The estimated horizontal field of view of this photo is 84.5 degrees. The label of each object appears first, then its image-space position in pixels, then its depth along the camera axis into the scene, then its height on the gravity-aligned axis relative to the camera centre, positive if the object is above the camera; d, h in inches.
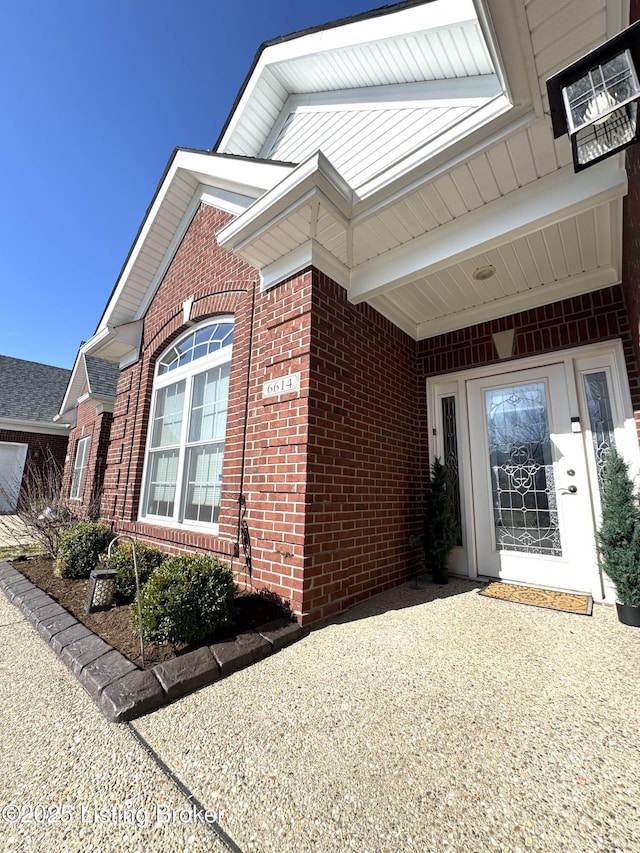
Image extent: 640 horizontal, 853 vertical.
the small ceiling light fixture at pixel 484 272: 137.0 +87.0
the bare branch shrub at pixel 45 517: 205.3 -17.4
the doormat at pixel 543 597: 120.7 -36.9
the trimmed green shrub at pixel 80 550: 164.9 -28.7
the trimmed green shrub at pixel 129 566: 131.0 -28.8
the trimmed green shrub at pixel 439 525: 155.7 -13.6
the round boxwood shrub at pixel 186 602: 92.0 -29.6
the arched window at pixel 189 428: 171.0 +32.9
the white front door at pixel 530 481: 137.4 +6.2
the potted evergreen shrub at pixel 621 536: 108.0 -12.4
